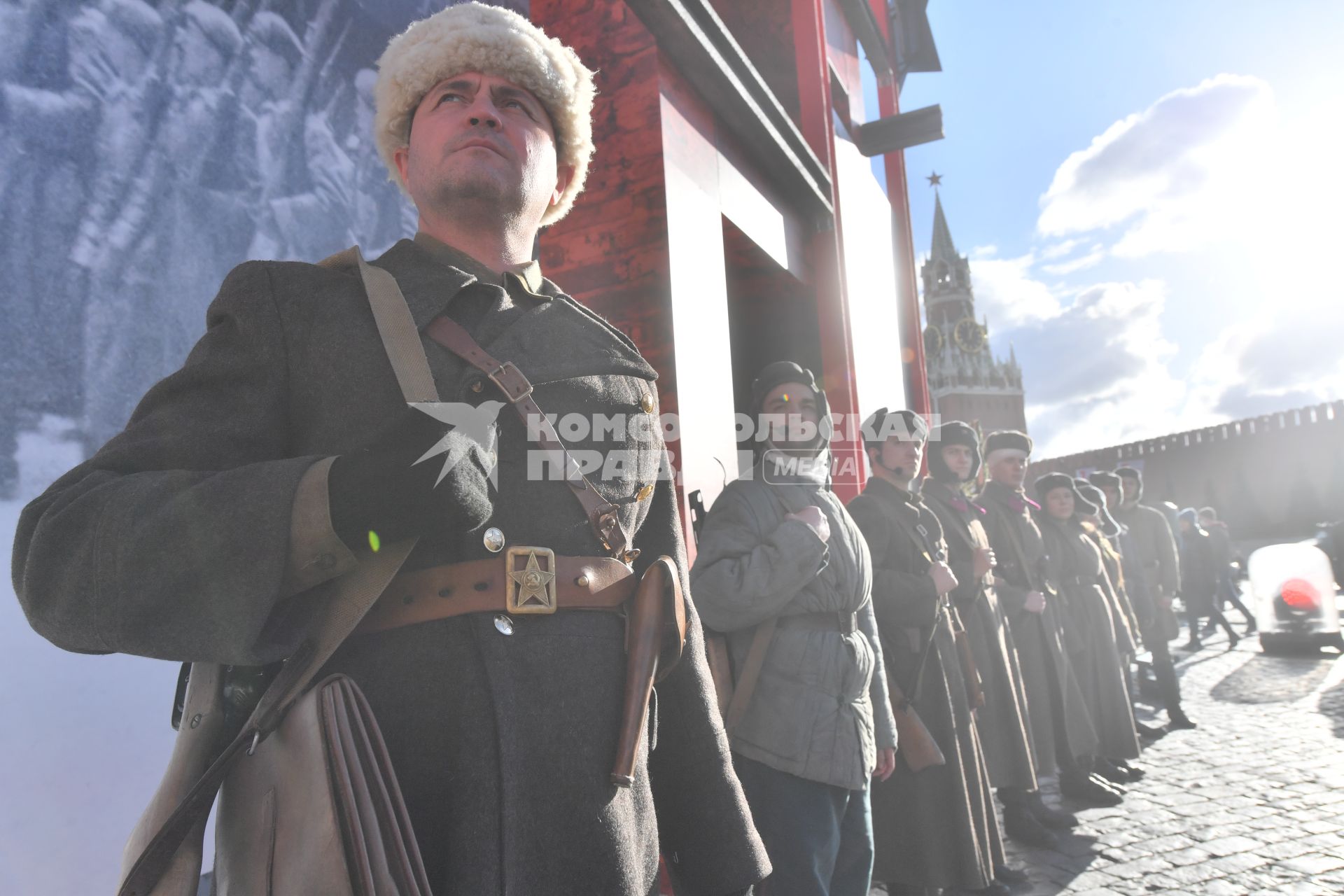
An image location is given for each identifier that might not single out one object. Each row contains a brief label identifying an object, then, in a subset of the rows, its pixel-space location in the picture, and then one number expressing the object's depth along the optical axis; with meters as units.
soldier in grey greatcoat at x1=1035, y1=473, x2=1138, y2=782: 6.23
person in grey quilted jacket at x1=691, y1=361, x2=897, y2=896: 2.76
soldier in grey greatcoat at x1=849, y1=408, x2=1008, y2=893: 3.49
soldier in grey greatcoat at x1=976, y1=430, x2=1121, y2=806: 5.51
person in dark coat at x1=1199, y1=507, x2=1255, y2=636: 12.80
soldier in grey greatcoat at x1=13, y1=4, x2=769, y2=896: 0.99
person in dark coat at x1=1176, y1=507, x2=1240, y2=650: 11.80
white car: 10.27
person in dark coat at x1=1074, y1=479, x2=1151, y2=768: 7.37
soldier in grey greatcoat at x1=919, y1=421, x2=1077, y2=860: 4.62
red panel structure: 3.97
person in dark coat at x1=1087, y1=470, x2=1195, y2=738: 7.36
